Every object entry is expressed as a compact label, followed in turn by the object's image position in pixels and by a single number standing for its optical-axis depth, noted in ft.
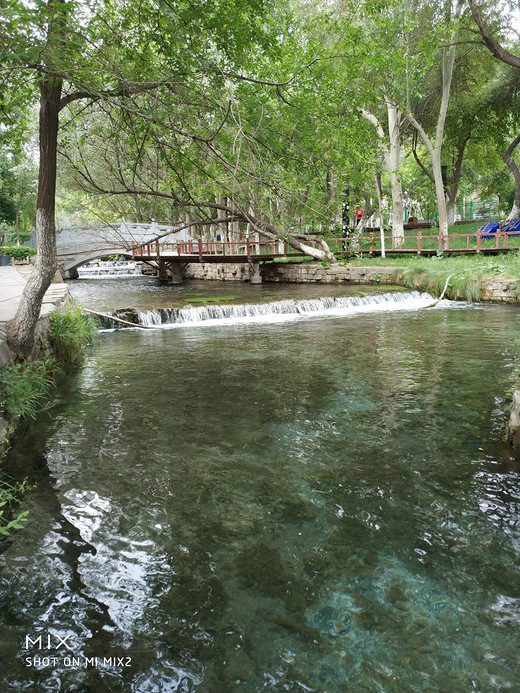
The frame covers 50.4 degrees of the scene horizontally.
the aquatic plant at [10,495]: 13.75
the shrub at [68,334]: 30.42
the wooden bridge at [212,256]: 88.69
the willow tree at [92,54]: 14.85
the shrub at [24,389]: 19.54
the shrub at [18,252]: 108.06
